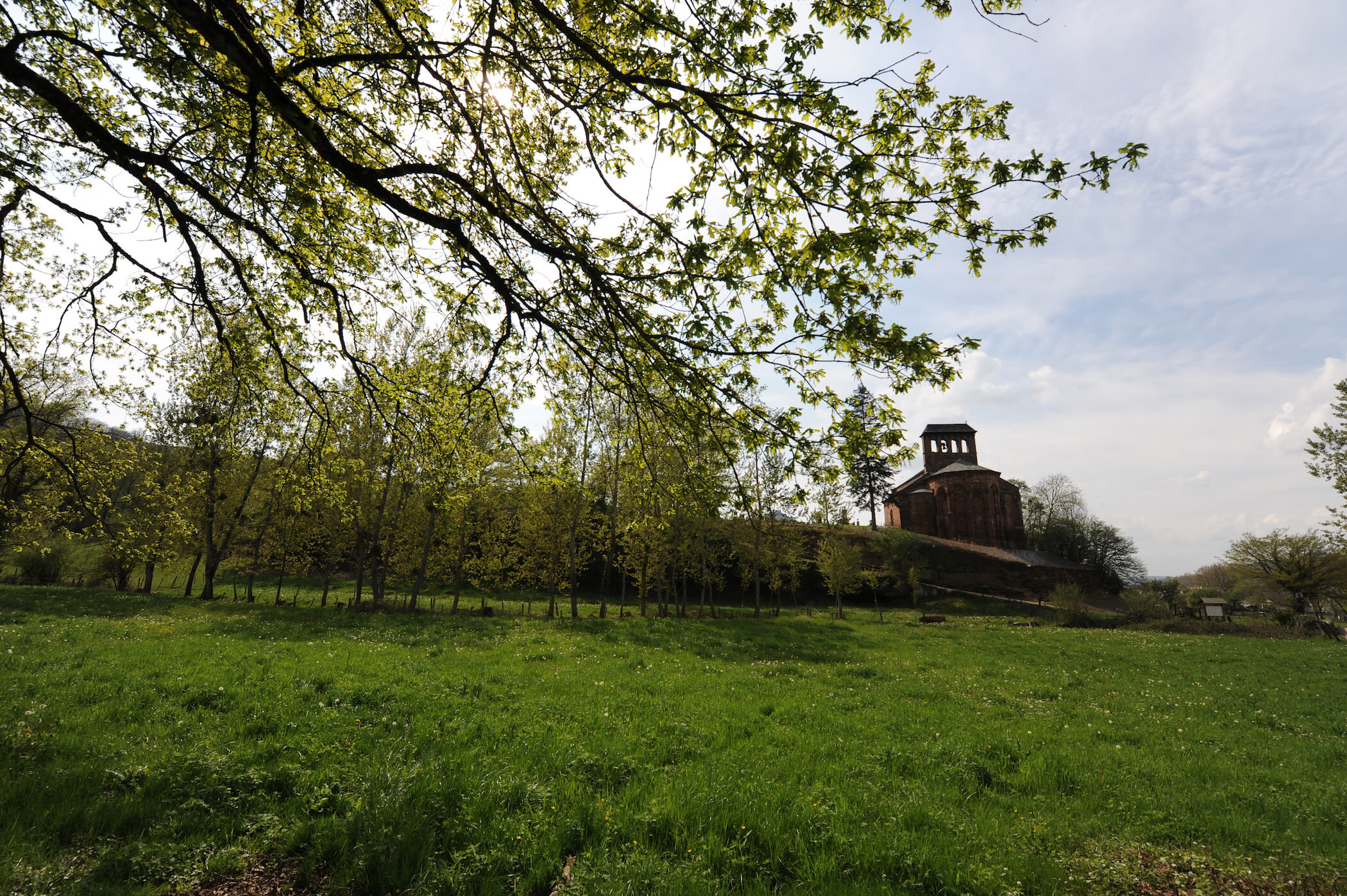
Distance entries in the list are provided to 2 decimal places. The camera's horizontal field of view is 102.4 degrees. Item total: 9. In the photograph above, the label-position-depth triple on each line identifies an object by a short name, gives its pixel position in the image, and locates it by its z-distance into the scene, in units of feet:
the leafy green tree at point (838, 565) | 120.06
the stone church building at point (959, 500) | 210.38
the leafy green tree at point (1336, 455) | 99.66
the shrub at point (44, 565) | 97.60
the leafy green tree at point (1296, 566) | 117.91
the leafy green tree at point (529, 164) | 16.76
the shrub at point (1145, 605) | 126.82
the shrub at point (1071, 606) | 130.92
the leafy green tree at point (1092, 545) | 206.08
